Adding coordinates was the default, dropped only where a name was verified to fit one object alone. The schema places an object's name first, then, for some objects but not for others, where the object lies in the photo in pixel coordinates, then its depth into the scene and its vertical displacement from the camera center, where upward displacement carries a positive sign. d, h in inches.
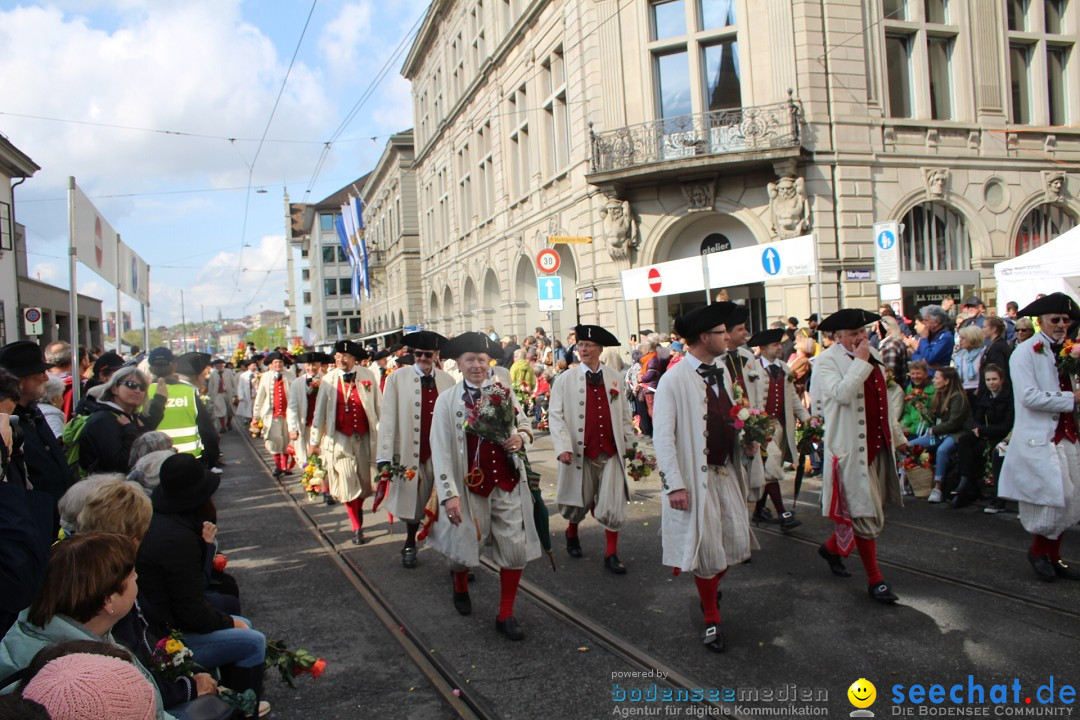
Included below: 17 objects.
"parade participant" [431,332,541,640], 210.8 -31.6
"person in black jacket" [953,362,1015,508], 308.8 -37.1
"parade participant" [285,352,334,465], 430.6 -11.7
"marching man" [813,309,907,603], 212.5 -26.2
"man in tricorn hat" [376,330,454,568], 270.1 -17.8
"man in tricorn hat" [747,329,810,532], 304.3 -17.5
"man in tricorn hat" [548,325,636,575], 265.7 -23.4
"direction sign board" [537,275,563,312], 592.4 +56.8
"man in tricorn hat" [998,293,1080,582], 217.8 -31.1
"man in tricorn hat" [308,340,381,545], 332.2 -20.3
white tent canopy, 451.2 +40.8
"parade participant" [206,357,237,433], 783.7 -9.7
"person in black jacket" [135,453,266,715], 138.8 -34.6
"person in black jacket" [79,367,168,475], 217.5 -9.6
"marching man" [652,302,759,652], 188.5 -27.6
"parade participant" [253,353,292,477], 536.4 -15.8
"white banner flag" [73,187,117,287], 284.9 +61.3
